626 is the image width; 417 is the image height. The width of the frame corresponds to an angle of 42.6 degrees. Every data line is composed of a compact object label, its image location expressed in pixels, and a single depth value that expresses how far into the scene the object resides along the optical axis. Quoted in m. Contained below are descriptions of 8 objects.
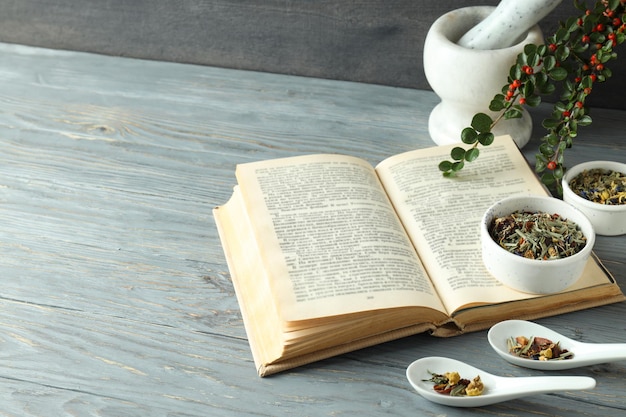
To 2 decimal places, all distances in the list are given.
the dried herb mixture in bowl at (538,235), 0.87
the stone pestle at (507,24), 1.04
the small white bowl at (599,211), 0.97
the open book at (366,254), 0.83
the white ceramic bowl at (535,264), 0.84
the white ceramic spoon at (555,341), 0.80
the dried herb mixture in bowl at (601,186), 0.98
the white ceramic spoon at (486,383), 0.76
